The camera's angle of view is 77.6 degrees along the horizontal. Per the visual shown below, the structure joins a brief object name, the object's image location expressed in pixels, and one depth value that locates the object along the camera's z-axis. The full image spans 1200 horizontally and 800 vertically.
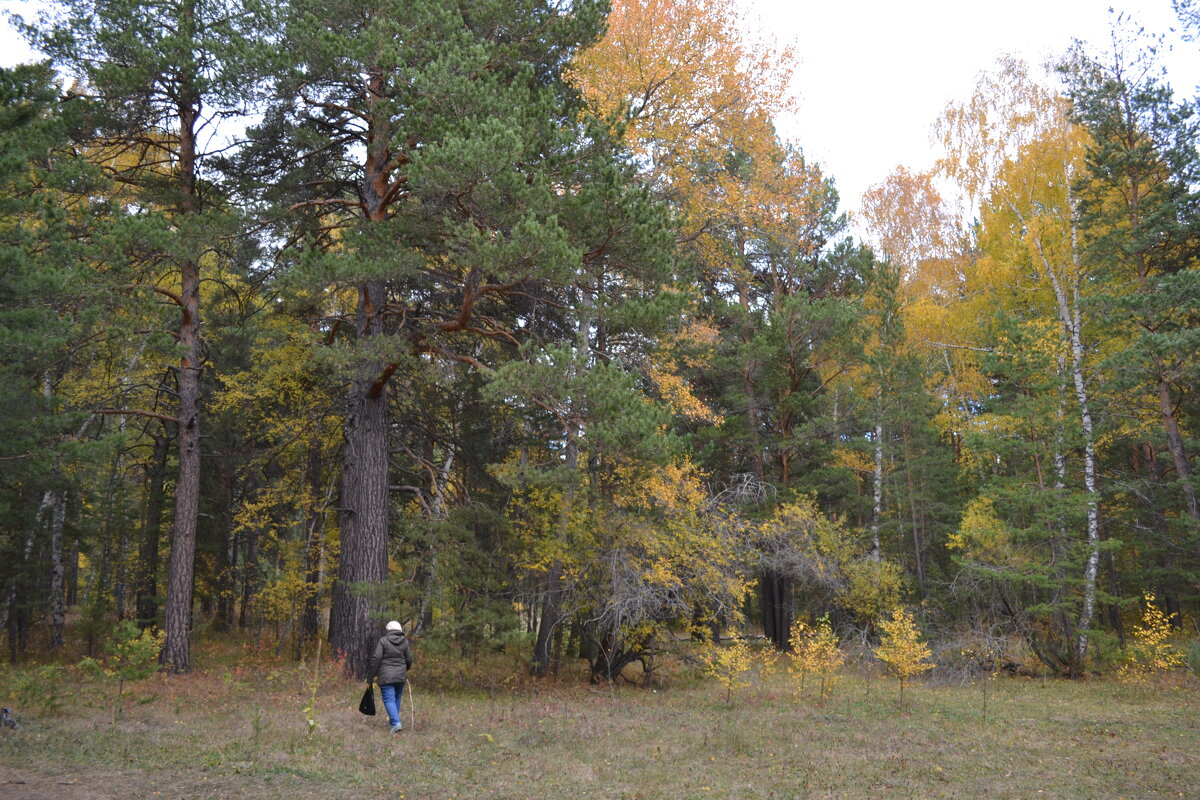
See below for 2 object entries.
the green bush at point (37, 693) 8.38
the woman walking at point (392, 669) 8.77
